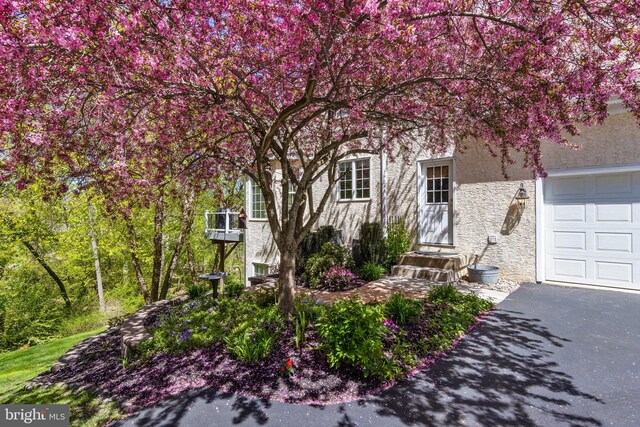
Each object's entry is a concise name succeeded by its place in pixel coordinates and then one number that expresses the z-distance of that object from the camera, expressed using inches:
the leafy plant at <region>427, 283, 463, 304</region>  219.6
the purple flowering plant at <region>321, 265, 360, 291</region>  285.7
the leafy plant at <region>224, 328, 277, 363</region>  150.0
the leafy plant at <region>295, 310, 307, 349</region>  158.7
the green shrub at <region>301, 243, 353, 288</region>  304.2
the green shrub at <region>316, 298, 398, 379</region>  132.3
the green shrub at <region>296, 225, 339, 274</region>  358.6
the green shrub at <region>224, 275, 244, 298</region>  269.7
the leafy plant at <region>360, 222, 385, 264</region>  336.8
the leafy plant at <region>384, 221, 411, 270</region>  340.5
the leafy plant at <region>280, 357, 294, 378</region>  136.7
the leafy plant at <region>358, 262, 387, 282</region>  304.8
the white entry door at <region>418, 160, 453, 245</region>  330.6
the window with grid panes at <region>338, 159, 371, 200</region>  393.7
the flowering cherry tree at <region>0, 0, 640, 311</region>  116.8
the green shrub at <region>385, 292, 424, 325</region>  181.9
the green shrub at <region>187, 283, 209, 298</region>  299.0
